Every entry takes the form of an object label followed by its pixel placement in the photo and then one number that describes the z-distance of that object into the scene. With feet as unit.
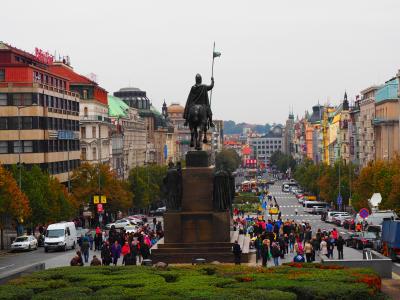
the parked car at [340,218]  340.04
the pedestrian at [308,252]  146.61
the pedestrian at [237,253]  127.54
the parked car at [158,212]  439.63
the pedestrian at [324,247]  158.61
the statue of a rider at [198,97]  143.54
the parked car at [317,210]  442.30
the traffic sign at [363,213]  183.26
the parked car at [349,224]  296.44
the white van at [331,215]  354.02
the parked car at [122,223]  272.84
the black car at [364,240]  193.16
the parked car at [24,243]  226.77
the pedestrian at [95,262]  127.96
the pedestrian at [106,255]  143.02
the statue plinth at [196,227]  132.46
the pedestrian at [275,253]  147.54
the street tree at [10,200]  238.56
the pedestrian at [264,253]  137.54
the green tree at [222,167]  137.65
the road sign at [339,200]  424.87
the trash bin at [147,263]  125.29
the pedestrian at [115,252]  148.89
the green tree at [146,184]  435.12
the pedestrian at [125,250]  141.52
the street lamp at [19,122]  319.18
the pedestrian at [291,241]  187.62
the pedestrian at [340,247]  159.22
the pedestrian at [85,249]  167.97
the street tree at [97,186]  352.28
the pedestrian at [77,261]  129.59
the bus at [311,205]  463.05
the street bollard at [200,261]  119.85
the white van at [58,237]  214.90
